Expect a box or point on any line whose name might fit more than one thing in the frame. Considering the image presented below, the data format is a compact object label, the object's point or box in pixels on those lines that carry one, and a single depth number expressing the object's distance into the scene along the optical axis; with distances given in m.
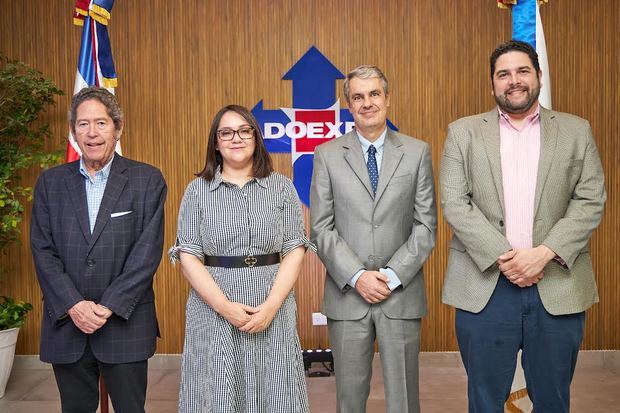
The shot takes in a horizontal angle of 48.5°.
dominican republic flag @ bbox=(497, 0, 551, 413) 3.21
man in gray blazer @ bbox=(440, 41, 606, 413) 2.47
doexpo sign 4.55
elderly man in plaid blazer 2.47
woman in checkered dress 2.42
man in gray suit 2.69
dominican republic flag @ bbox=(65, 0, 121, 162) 3.52
